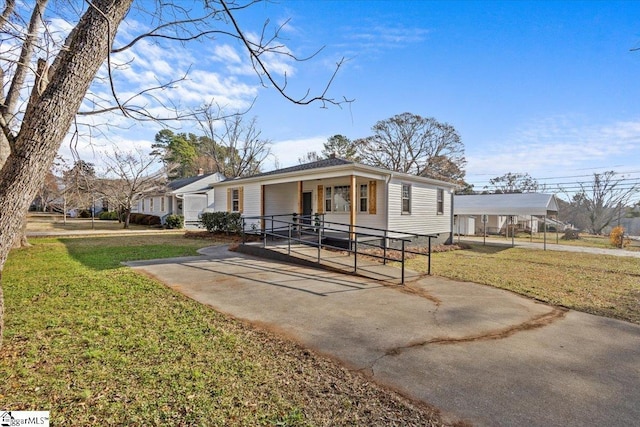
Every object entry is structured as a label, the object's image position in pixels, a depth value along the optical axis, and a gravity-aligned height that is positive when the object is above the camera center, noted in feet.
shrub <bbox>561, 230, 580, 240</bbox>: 82.77 -5.90
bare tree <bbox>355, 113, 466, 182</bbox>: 111.14 +23.20
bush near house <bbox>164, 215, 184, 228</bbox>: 77.41 -2.71
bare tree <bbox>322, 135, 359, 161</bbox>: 127.34 +26.63
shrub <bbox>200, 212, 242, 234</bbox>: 53.01 -1.94
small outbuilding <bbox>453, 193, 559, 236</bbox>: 62.64 +0.93
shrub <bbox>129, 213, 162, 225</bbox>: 84.89 -2.69
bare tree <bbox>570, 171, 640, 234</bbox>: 114.32 +4.52
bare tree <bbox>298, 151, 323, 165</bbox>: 135.03 +22.99
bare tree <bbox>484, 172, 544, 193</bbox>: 145.99 +14.07
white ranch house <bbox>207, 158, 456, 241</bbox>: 41.60 +2.15
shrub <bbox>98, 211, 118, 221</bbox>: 115.85 -2.16
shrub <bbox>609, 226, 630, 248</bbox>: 63.10 -5.16
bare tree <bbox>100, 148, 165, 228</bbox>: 75.61 +7.65
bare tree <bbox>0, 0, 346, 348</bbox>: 9.14 +3.92
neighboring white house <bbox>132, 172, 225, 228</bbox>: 84.28 +3.20
